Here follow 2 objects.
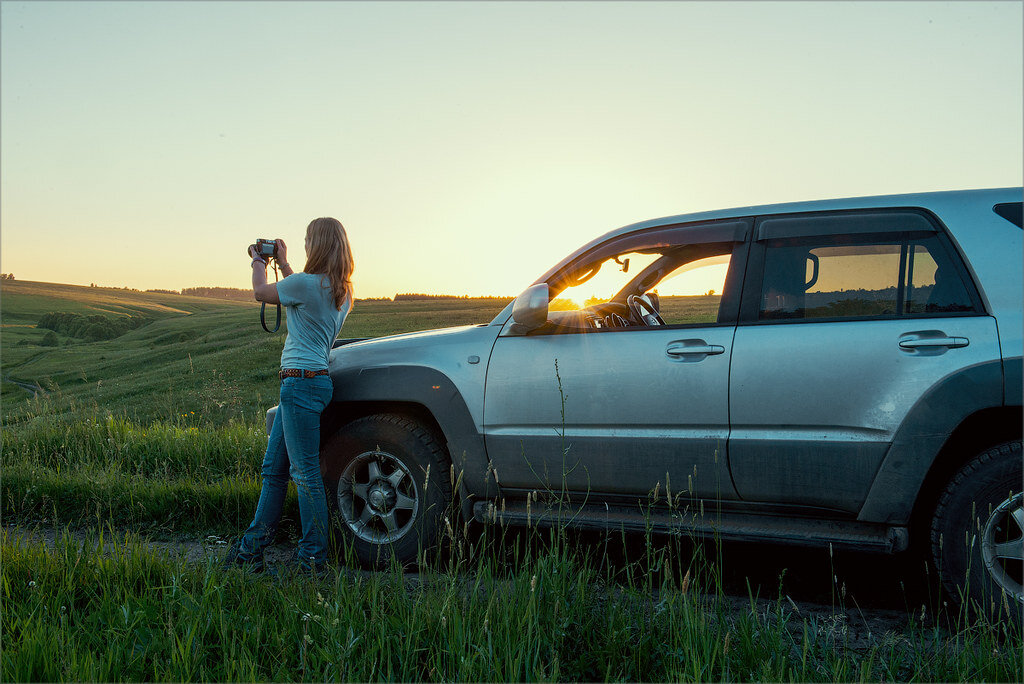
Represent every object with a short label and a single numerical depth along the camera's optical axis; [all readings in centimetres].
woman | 414
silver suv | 312
